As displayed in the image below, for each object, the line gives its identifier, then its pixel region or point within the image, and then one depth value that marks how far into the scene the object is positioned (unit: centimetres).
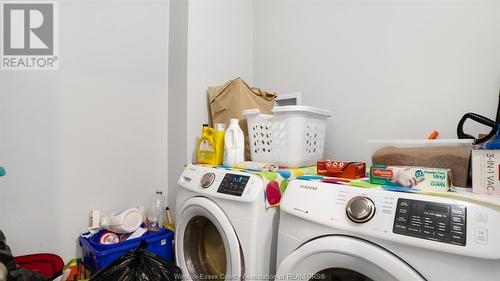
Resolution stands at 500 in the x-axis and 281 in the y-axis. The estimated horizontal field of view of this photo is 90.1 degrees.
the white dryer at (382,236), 53
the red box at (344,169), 90
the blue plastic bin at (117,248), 120
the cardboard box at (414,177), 72
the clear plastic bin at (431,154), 83
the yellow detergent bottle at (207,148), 133
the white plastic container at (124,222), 136
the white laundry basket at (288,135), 112
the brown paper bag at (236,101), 144
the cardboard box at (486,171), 68
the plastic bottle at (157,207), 169
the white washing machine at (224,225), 91
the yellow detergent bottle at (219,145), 132
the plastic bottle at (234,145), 126
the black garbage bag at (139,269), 102
